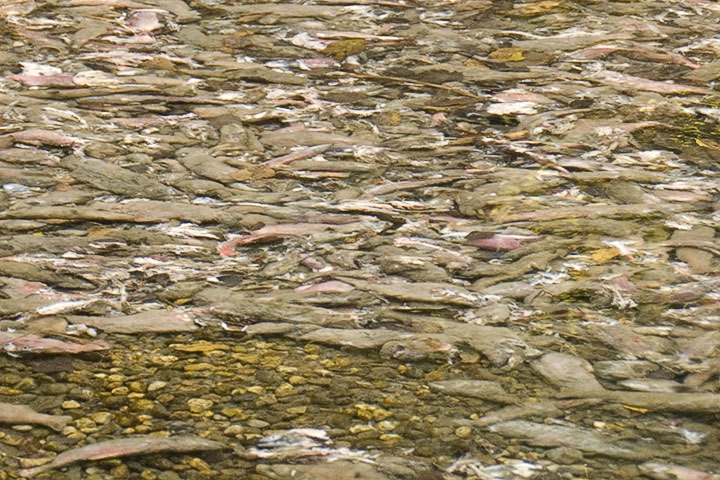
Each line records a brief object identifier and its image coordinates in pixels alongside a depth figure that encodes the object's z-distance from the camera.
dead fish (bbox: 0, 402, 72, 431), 18.31
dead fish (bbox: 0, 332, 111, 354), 18.73
